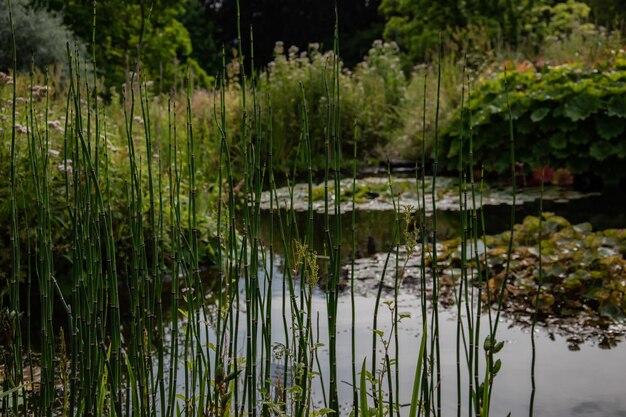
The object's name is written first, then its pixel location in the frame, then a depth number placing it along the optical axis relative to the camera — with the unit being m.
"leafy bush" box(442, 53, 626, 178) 6.71
